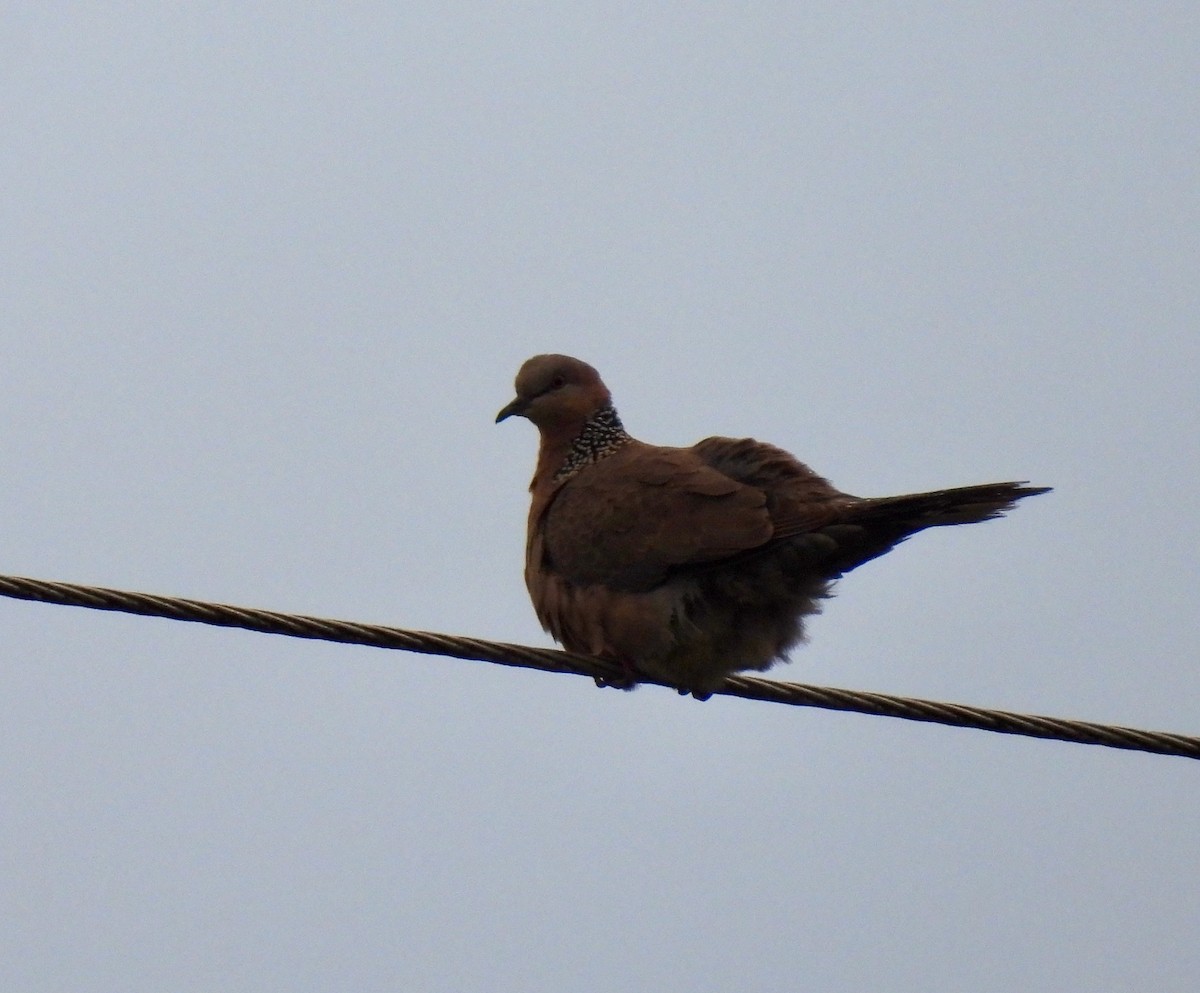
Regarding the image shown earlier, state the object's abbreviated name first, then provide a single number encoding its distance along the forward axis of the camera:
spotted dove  9.95
